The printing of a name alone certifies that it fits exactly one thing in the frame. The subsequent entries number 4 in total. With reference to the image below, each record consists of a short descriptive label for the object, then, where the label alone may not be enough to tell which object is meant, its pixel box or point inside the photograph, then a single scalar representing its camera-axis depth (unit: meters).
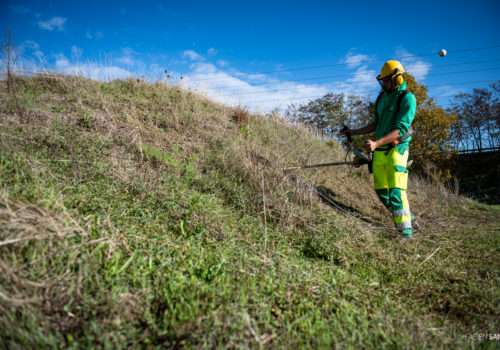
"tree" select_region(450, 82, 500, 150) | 19.45
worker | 3.46
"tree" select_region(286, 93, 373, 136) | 21.56
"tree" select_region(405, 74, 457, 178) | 13.02
